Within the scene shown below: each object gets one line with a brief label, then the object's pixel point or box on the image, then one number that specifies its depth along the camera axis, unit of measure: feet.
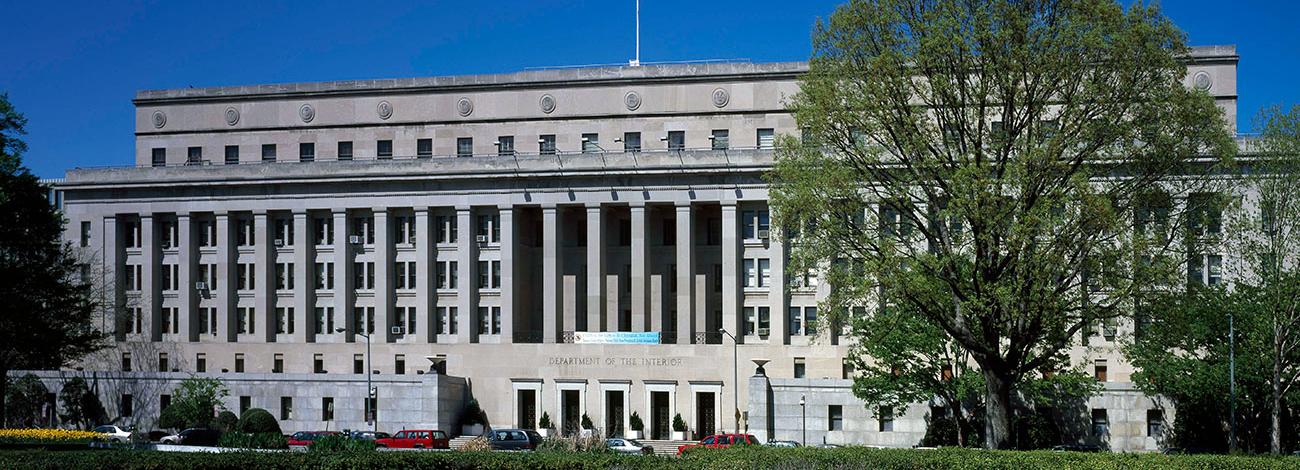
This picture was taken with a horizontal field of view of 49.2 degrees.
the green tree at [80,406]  265.54
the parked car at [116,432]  221.27
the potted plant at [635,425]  249.34
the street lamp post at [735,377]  242.35
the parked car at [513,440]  195.21
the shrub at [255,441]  160.71
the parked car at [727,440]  188.55
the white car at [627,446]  186.11
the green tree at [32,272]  192.85
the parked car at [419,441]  205.16
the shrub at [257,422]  240.32
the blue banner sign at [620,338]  252.42
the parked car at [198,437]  208.03
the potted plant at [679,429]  246.68
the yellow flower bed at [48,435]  177.37
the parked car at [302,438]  200.03
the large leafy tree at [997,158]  125.29
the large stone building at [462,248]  253.44
